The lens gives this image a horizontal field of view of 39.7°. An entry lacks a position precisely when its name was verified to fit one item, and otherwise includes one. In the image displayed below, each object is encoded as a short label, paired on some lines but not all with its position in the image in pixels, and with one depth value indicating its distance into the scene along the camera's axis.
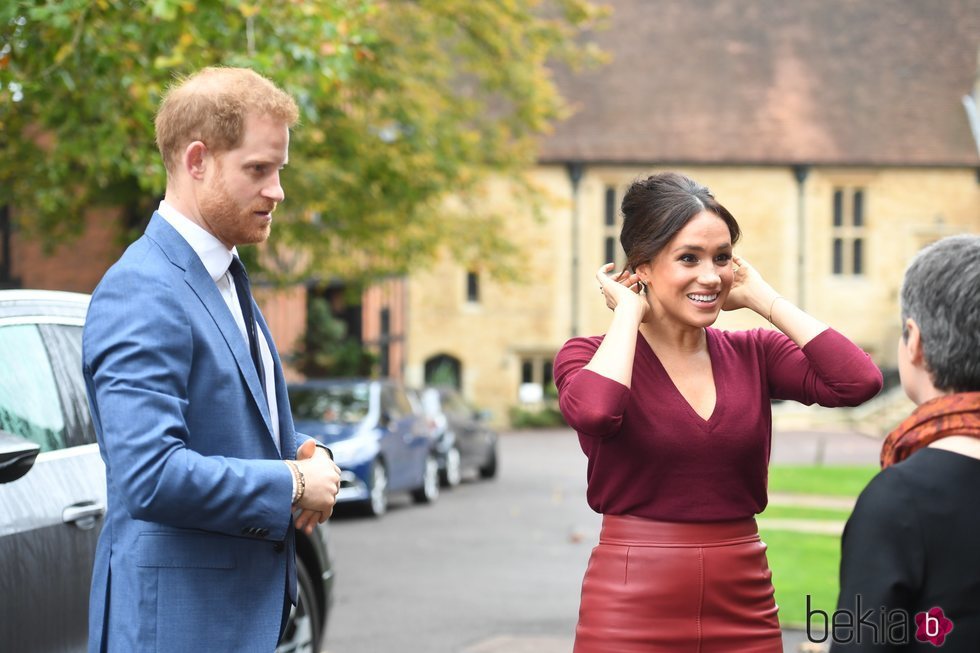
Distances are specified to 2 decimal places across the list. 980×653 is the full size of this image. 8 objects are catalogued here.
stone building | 43.22
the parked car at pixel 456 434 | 19.88
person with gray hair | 2.28
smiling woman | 3.32
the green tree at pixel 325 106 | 9.29
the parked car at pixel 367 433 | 15.32
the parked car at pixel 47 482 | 3.95
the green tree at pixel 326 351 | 24.39
